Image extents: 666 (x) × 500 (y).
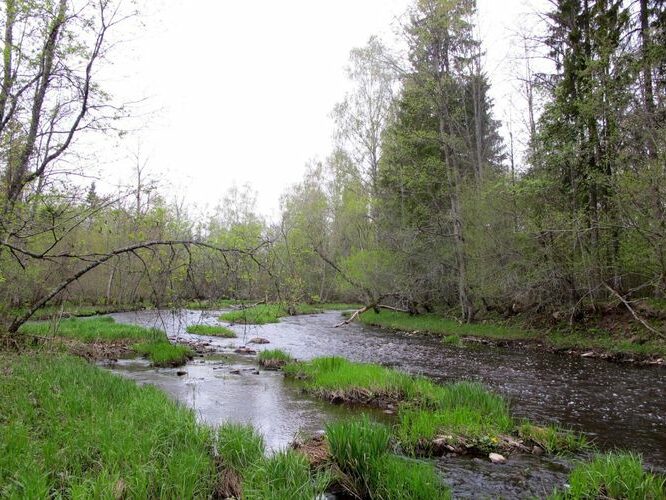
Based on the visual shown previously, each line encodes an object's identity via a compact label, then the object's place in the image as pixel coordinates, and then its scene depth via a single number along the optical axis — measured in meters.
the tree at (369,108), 34.25
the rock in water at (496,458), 6.71
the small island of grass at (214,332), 22.78
